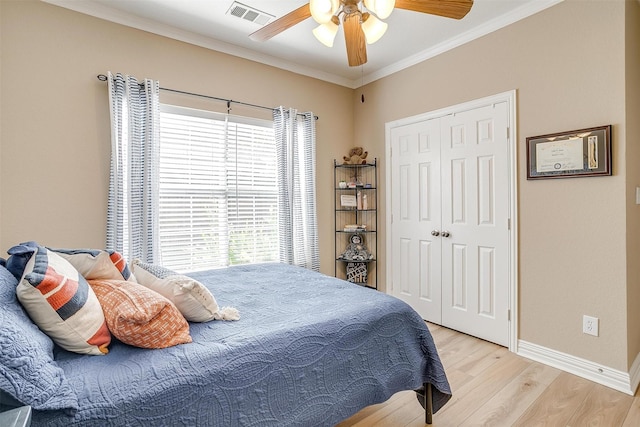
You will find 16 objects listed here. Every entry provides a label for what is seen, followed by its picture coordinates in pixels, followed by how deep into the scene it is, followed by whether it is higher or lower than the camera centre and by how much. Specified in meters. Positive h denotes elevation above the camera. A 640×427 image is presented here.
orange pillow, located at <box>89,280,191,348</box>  1.18 -0.39
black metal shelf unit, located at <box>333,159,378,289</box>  3.94 -0.12
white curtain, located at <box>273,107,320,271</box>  3.44 +0.28
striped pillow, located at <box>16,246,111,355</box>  1.06 -0.32
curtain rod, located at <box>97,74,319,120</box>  2.54 +1.09
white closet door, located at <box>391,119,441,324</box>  3.32 -0.05
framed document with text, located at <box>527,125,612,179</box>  2.22 +0.42
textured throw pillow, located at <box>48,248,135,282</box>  1.46 -0.23
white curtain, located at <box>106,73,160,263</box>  2.54 +0.36
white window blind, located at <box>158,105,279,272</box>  2.89 +0.22
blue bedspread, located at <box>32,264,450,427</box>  1.03 -0.59
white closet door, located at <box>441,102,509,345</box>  2.81 -0.10
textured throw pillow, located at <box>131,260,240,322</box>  1.45 -0.37
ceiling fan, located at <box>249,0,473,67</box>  1.68 +1.10
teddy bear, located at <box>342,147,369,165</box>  4.00 +0.69
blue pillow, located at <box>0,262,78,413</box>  0.84 -0.42
